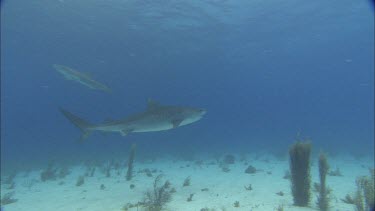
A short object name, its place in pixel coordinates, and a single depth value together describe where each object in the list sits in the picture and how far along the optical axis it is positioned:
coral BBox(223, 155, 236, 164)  21.42
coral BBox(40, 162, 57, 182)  16.85
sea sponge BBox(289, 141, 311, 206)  8.70
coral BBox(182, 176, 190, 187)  13.03
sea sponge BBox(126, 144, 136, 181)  14.66
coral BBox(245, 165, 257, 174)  16.12
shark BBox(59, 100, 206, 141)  9.46
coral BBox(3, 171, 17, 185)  16.51
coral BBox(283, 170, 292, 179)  14.24
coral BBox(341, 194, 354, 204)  9.39
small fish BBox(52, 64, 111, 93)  12.48
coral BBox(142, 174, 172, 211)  8.86
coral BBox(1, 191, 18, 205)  11.39
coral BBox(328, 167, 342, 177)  15.20
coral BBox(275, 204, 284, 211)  8.11
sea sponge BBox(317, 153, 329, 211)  8.50
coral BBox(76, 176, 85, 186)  14.19
